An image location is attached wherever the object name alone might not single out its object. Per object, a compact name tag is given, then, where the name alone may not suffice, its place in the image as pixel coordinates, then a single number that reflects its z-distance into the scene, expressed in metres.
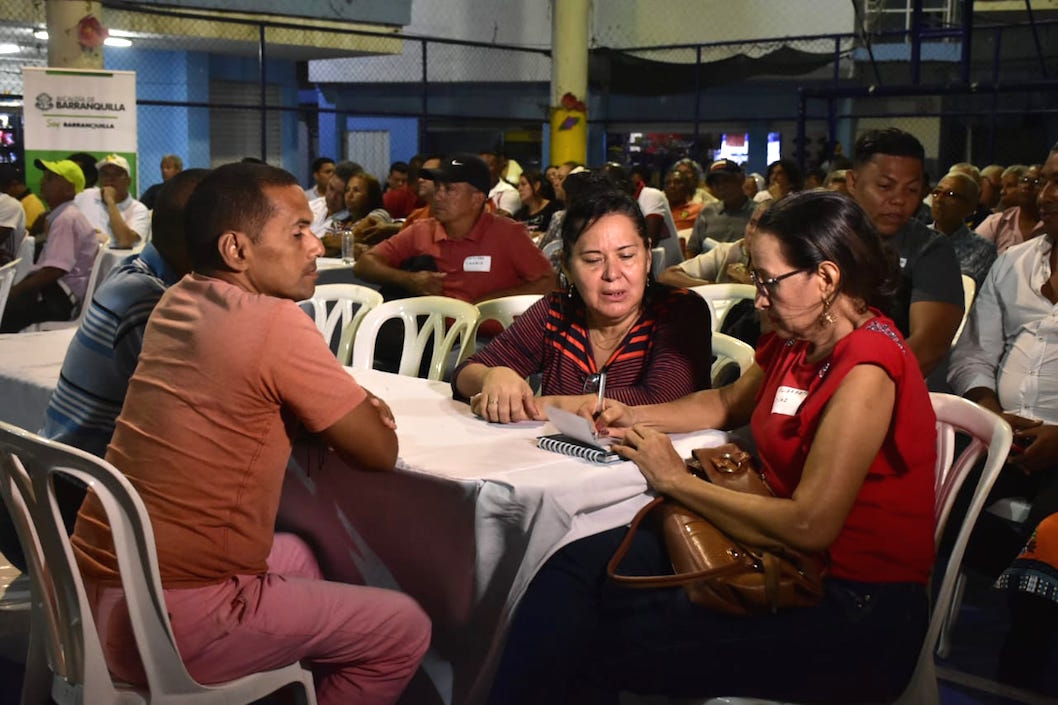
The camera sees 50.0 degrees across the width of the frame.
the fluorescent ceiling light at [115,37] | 14.47
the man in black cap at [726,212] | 8.47
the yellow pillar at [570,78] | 13.59
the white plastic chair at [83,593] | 1.89
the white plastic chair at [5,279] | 5.21
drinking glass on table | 6.96
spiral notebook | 2.27
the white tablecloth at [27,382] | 3.12
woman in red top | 2.03
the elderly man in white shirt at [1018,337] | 3.44
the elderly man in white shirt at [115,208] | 8.48
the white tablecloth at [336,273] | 6.32
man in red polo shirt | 5.19
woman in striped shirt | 2.81
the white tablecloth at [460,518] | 2.12
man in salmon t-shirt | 2.00
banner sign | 8.70
